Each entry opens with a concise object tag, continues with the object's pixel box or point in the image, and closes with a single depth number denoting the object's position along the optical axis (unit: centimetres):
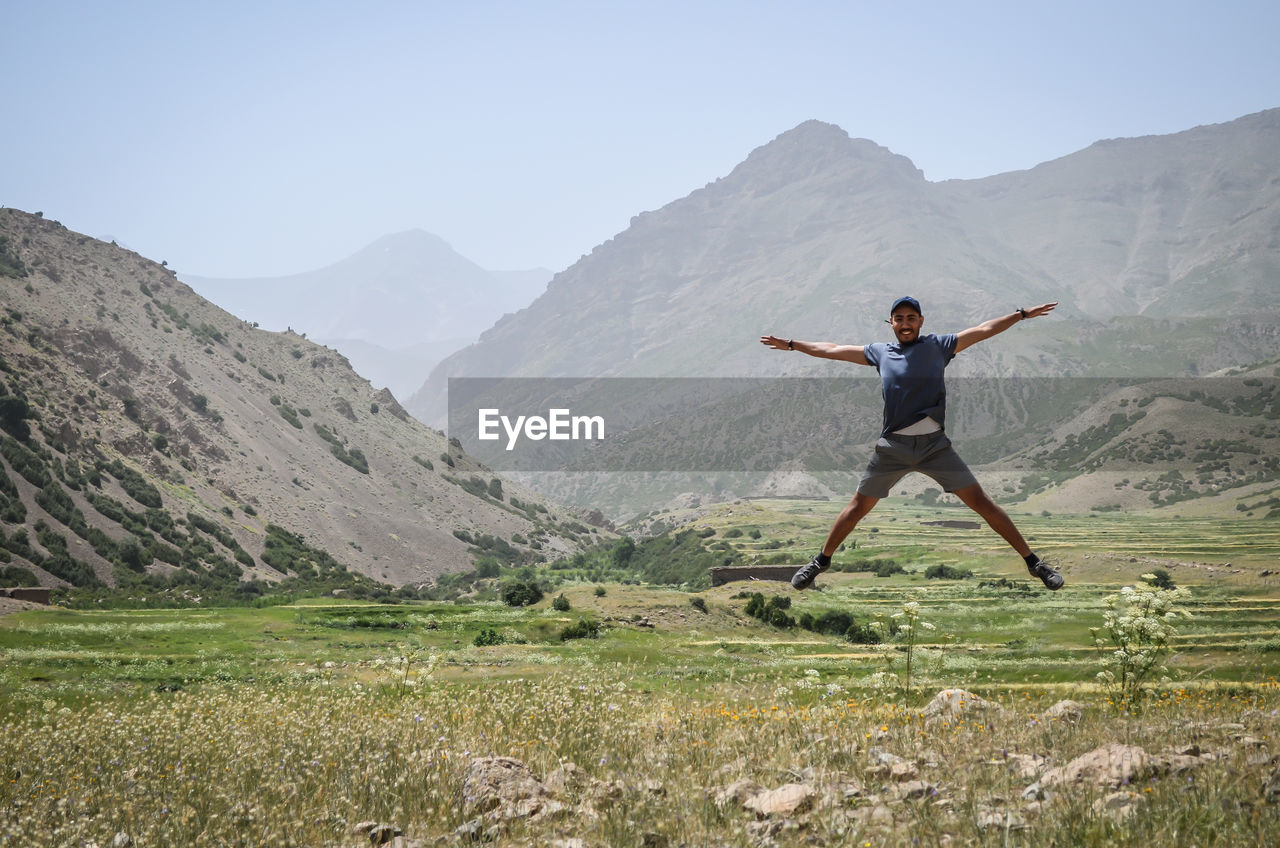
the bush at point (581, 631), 4972
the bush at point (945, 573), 10531
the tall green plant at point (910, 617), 1391
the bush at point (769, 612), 6056
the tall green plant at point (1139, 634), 1364
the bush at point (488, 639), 4650
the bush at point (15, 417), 8675
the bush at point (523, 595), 6556
